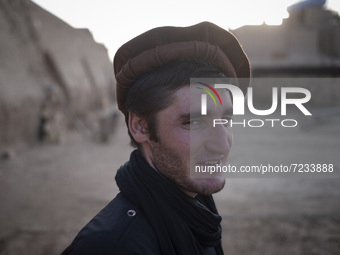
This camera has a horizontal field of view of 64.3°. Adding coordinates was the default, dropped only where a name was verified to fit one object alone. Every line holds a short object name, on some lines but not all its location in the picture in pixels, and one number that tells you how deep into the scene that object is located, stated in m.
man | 1.12
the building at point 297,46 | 17.70
